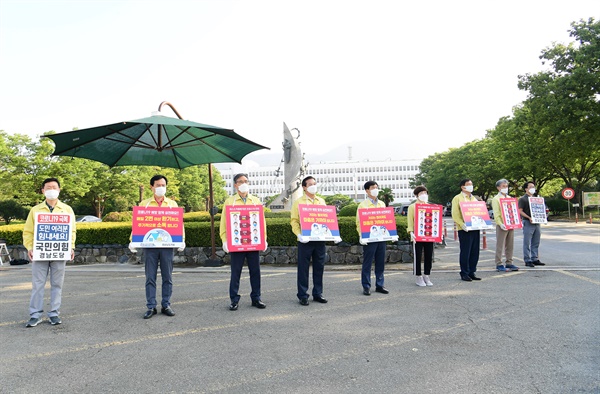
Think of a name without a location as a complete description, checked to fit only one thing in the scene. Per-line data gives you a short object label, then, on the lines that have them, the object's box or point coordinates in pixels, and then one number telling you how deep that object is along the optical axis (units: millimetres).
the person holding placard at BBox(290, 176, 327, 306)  6469
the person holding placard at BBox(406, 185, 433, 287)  7707
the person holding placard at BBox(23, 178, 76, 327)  5480
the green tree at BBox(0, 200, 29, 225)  41125
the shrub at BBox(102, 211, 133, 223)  21297
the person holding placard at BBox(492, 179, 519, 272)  9289
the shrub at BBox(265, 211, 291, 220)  18002
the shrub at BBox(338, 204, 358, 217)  19406
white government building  125250
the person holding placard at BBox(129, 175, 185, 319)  5807
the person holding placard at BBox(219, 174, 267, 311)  6164
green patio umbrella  7605
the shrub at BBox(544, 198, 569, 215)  42562
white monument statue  22078
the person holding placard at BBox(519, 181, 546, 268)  9836
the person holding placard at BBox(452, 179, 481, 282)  8211
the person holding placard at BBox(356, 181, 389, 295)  7012
